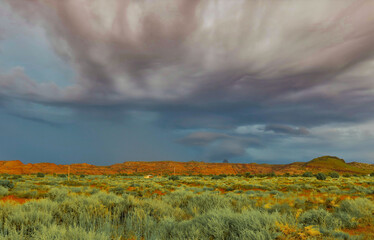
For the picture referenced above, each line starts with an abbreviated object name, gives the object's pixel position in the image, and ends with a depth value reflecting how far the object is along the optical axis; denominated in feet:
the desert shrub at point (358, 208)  25.63
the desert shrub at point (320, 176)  111.80
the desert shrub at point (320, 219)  21.99
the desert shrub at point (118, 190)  55.20
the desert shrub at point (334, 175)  130.97
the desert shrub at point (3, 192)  47.67
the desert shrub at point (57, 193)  40.47
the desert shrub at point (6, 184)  64.08
